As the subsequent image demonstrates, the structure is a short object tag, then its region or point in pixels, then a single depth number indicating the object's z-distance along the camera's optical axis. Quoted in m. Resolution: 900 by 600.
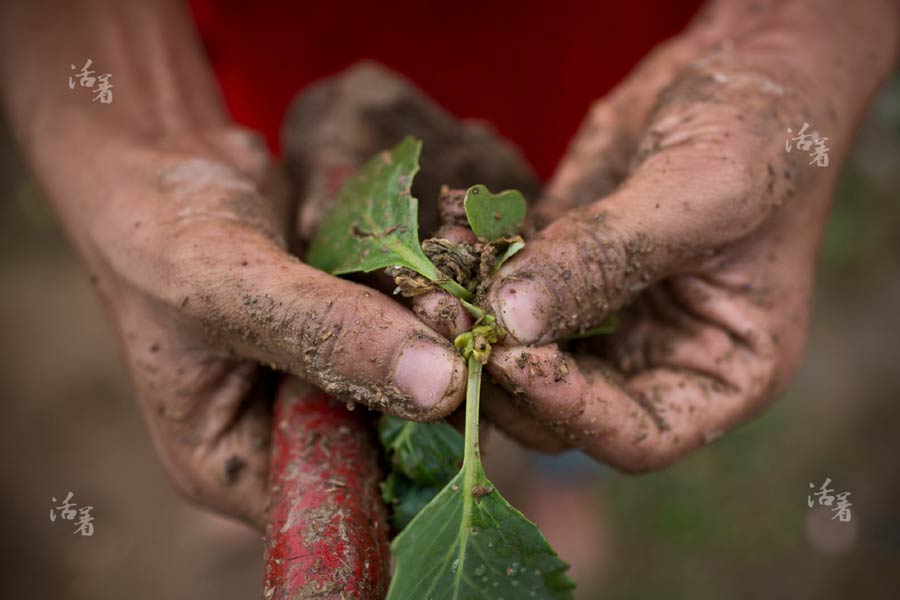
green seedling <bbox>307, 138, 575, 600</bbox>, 0.46
